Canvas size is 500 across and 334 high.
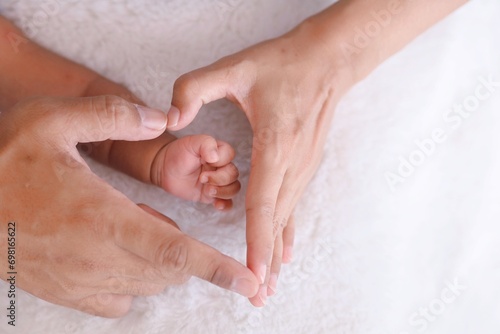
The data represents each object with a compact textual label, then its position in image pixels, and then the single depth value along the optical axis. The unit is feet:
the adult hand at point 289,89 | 1.53
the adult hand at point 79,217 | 1.38
